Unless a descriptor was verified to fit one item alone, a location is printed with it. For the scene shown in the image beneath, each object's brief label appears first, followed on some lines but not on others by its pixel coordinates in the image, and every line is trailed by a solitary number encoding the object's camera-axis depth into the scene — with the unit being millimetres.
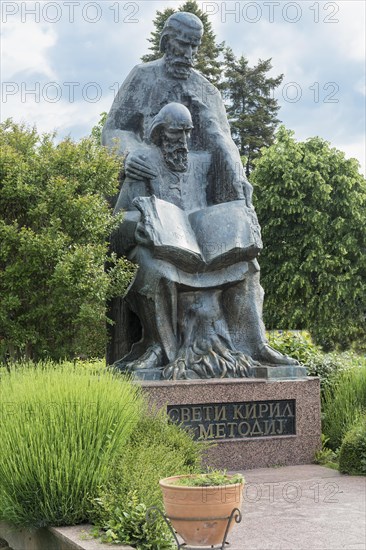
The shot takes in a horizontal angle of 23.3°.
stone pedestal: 8016
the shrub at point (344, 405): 9070
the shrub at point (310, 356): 11062
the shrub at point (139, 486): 4871
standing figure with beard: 8578
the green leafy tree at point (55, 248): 8898
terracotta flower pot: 4523
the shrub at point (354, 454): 7574
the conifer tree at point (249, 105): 34344
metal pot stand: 4543
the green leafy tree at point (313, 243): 25875
